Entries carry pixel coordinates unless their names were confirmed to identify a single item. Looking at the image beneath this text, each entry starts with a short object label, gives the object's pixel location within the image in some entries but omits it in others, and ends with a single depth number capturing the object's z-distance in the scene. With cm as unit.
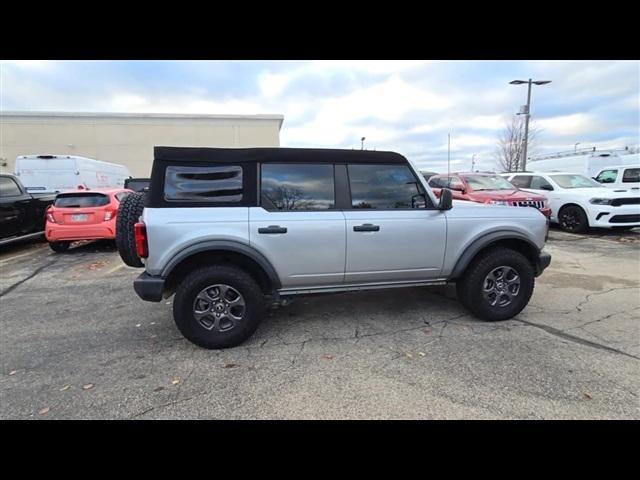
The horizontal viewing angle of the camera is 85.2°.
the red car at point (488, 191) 819
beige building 2175
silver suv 312
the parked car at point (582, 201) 870
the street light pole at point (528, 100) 1678
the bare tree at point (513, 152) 2504
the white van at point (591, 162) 1845
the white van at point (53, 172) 1119
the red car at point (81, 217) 724
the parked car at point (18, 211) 740
